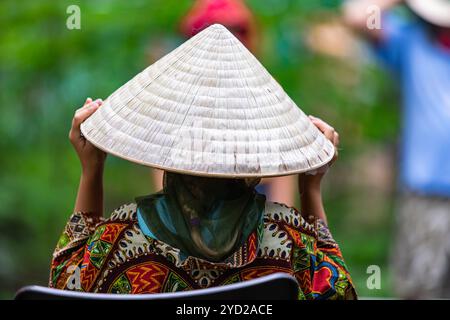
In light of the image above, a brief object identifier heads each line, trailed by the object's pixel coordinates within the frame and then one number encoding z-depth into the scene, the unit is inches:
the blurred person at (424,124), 423.3
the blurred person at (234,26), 322.6
